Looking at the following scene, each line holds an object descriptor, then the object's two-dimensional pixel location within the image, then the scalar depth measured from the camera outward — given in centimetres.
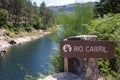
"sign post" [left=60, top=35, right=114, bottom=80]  357
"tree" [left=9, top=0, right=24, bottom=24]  4170
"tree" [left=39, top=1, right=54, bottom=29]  5372
